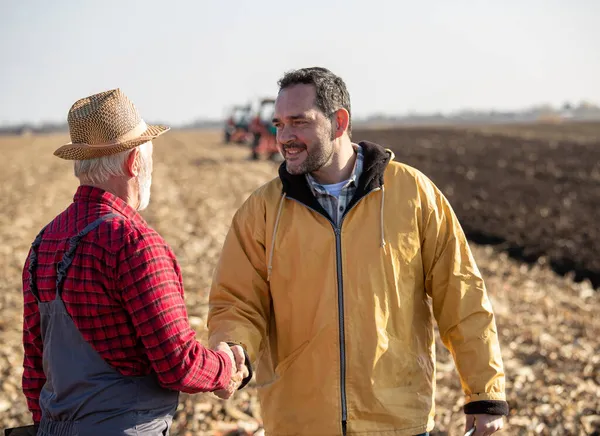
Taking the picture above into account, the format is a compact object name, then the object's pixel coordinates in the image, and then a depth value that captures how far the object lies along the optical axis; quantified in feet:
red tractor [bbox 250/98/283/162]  79.82
